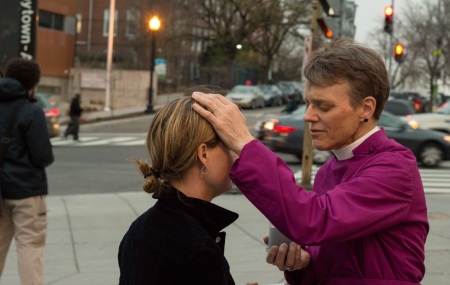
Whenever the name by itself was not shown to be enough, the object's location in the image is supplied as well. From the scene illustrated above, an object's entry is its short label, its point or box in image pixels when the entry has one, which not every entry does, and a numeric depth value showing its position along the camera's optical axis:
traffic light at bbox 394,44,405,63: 29.11
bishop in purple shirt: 2.38
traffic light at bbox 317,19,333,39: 13.33
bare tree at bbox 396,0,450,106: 47.53
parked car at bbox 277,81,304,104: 61.62
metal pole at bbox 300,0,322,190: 13.38
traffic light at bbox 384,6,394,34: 25.06
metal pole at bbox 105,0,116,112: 40.82
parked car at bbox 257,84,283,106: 56.31
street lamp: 38.50
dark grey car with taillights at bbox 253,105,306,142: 20.08
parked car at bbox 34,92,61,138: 25.66
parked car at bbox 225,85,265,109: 50.28
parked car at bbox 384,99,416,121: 27.42
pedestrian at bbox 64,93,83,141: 27.88
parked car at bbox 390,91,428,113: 45.57
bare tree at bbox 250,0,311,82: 60.44
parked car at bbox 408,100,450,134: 23.69
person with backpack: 6.42
